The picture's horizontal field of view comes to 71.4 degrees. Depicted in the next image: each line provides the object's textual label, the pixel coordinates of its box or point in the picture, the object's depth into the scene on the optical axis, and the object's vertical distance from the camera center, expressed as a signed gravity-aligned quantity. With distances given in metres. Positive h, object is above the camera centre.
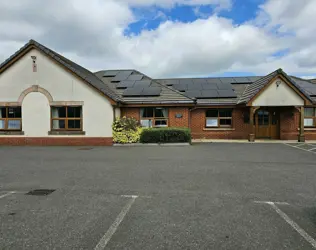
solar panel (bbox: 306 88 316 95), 18.67 +2.68
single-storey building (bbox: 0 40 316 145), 14.65 +1.15
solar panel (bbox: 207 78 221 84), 22.41 +4.35
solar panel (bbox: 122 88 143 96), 17.42 +2.46
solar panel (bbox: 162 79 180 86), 22.54 +4.22
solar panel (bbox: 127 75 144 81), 20.42 +4.28
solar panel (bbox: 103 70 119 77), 22.12 +5.08
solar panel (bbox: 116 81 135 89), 19.07 +3.36
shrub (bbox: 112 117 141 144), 14.45 -0.64
